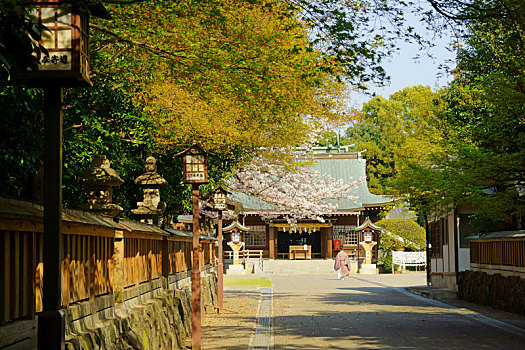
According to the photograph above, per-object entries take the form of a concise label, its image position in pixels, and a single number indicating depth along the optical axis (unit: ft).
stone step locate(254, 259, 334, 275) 170.81
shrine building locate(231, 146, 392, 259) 180.86
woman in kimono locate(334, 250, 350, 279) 133.28
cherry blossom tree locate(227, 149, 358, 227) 87.48
